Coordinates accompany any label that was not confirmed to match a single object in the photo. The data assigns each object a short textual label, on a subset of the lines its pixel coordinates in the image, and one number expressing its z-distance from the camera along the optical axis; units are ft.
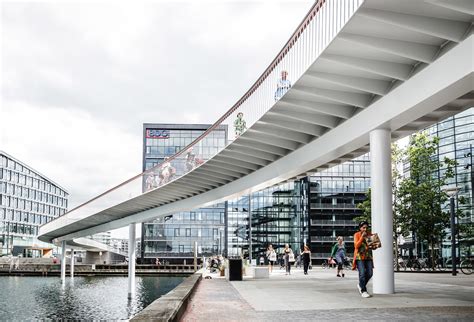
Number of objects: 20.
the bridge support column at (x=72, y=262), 249.53
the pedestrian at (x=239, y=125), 60.41
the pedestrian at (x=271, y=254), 98.22
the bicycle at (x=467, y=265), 87.76
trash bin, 73.15
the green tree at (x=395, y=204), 124.06
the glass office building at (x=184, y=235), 307.78
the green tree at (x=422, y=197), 121.19
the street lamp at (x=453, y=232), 88.07
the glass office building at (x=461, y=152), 157.69
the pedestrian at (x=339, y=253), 83.20
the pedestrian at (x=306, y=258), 93.97
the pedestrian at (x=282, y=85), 47.15
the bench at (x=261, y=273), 78.89
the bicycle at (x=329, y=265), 144.17
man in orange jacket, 42.42
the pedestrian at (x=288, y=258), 95.35
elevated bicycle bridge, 33.71
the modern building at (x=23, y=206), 370.12
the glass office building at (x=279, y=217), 280.10
